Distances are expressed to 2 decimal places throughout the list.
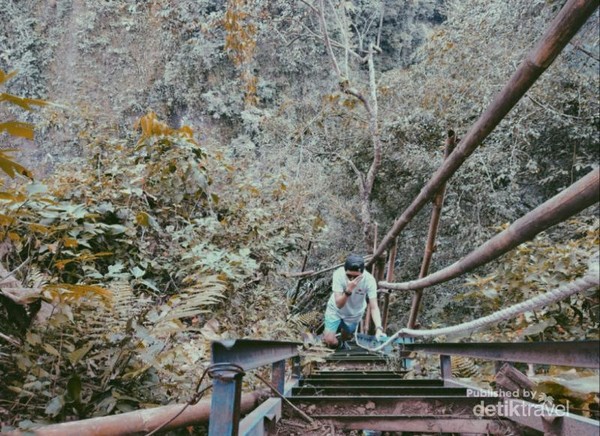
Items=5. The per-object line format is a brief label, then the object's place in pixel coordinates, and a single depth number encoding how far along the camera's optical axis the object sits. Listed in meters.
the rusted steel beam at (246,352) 0.99
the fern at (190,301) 1.97
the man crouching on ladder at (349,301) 3.65
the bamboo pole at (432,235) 2.72
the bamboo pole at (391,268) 4.88
